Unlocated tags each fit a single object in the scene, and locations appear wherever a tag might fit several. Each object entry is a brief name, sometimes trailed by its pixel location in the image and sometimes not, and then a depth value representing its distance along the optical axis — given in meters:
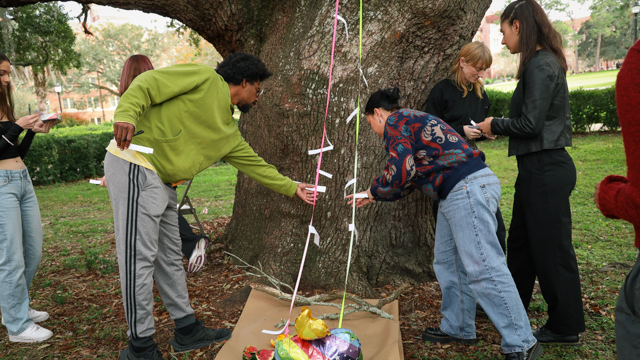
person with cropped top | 3.06
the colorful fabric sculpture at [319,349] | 2.18
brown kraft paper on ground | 2.63
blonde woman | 3.20
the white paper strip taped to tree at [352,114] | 3.18
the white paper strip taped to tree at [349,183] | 3.35
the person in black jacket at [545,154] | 2.60
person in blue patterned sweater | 2.41
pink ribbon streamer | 3.17
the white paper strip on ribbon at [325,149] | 3.43
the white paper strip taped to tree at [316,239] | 3.25
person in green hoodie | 2.46
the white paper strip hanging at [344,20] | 3.38
